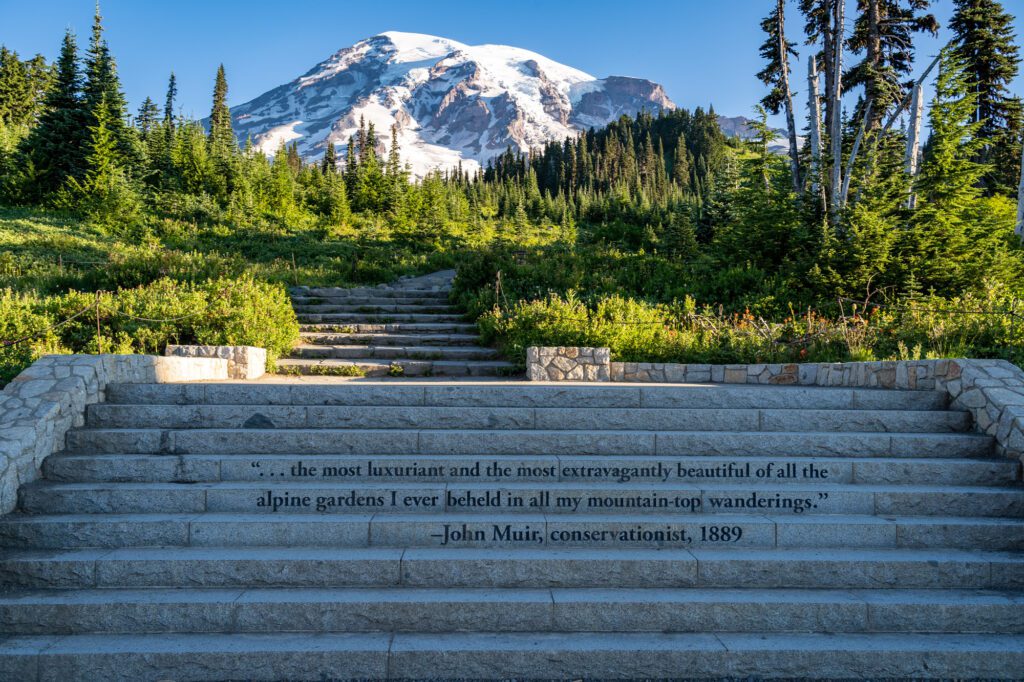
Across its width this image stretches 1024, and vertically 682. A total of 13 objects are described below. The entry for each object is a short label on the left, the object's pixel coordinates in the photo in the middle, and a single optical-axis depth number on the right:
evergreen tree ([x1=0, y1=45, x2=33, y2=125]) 44.59
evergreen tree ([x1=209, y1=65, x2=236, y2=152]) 30.05
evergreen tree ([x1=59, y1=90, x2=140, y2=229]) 21.61
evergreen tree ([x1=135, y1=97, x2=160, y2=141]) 34.61
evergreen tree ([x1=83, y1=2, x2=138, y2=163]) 25.48
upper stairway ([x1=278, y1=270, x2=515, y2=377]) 9.45
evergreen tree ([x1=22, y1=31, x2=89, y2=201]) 24.45
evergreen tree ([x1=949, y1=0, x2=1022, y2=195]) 24.19
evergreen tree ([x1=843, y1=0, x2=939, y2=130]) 17.17
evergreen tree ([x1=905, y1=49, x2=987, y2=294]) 12.87
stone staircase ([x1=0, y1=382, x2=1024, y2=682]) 3.55
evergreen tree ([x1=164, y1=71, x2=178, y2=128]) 62.28
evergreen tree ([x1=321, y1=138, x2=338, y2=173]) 38.29
